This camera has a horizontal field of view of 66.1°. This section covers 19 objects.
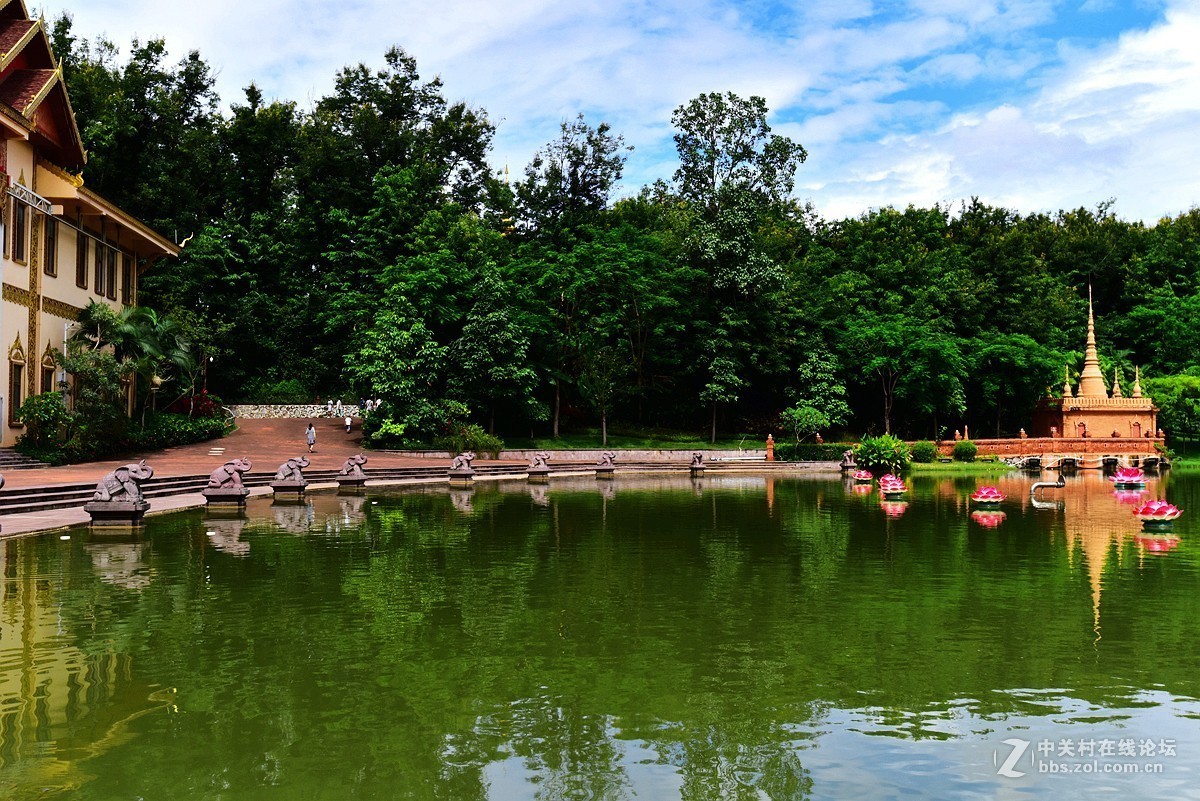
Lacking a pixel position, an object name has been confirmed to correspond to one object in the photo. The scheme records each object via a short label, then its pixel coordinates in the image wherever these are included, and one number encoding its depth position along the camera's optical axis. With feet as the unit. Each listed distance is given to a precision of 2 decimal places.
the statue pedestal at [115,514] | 54.49
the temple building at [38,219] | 92.84
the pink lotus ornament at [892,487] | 83.20
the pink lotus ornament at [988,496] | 74.43
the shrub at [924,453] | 149.07
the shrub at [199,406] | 132.26
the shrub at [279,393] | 165.48
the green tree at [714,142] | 186.39
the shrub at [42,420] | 93.02
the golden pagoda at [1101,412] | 171.22
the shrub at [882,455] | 130.72
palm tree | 105.50
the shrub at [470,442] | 127.65
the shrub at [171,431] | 108.78
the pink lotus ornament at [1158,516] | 58.39
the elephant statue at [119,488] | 55.16
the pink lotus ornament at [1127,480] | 96.04
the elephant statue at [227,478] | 69.15
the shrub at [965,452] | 152.56
